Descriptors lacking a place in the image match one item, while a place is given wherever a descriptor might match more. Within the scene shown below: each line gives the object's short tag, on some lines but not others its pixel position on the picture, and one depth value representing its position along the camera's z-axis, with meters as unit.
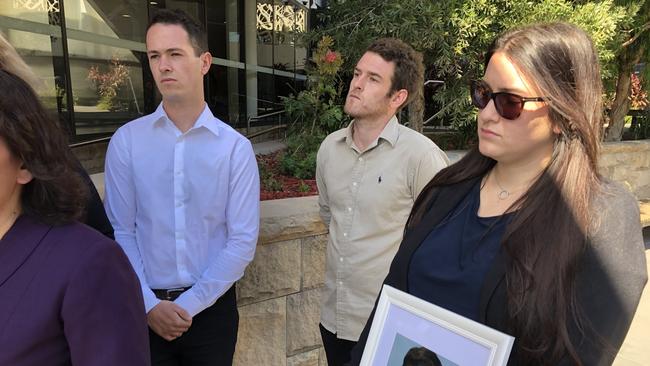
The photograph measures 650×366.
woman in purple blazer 1.05
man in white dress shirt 2.11
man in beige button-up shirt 2.37
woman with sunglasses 1.15
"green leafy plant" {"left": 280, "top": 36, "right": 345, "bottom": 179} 5.21
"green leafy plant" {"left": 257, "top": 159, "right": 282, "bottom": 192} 4.46
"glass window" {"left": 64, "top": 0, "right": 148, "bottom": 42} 7.74
